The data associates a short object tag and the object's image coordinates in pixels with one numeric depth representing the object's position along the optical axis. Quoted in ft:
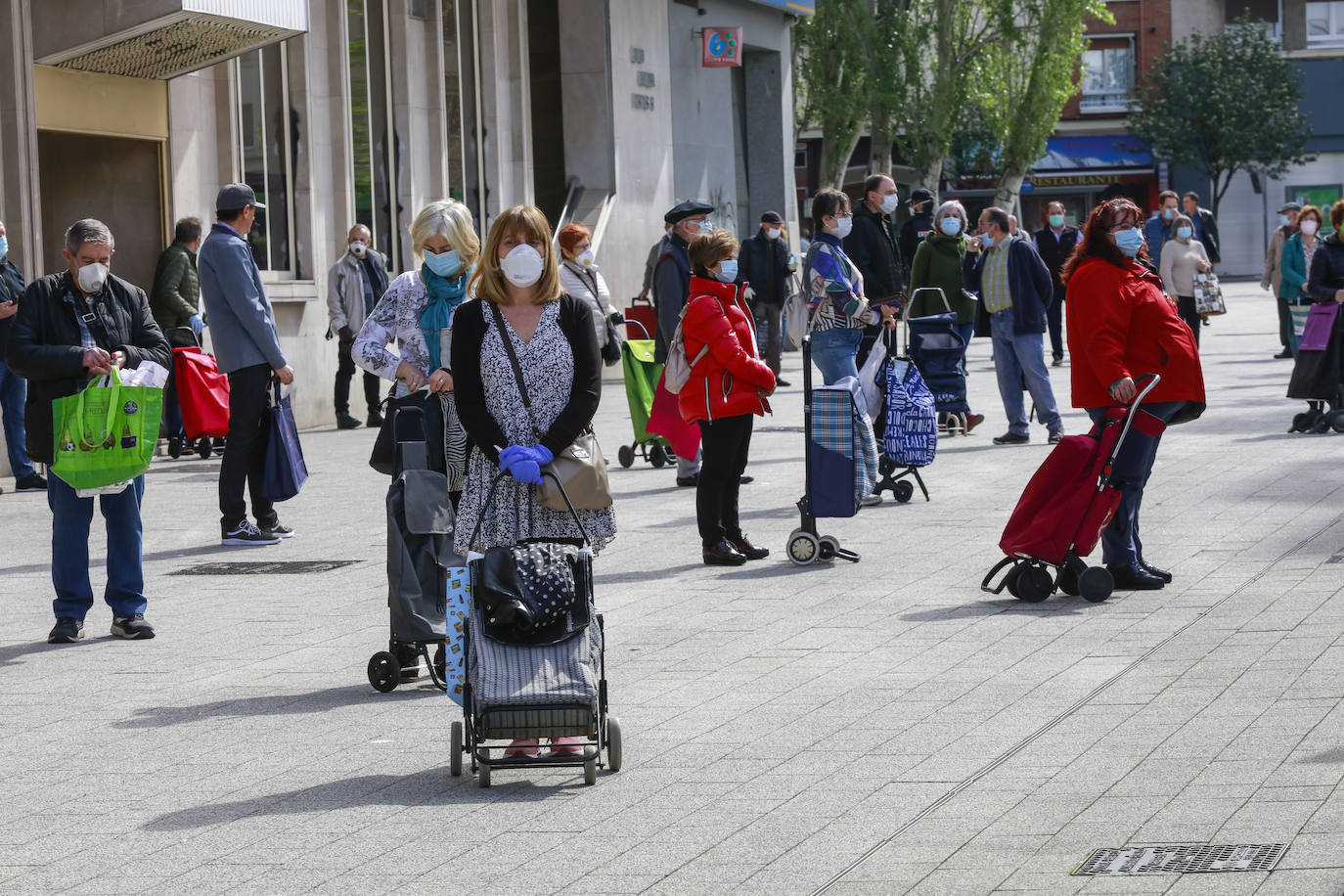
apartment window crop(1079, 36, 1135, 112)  209.15
